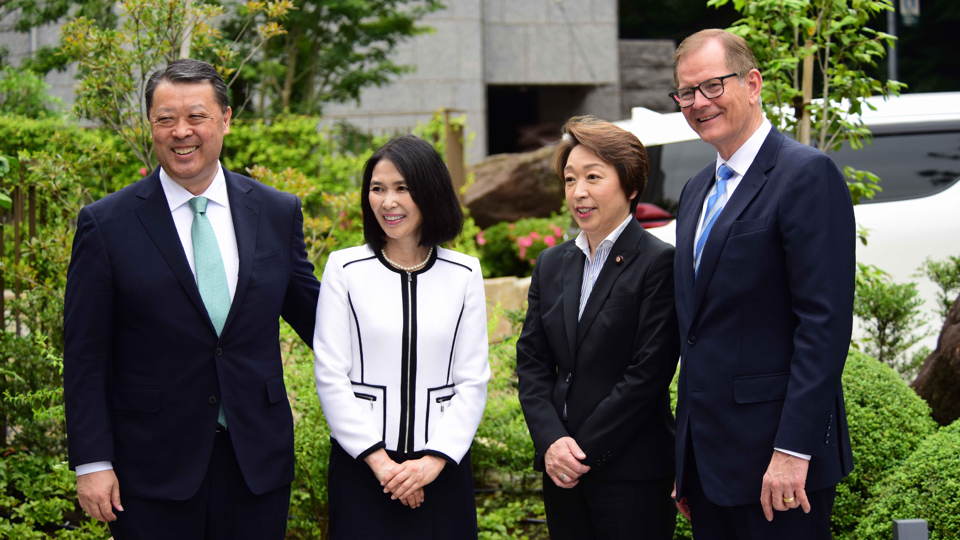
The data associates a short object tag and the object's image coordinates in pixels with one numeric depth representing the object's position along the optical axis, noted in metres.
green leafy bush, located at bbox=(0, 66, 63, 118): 9.81
